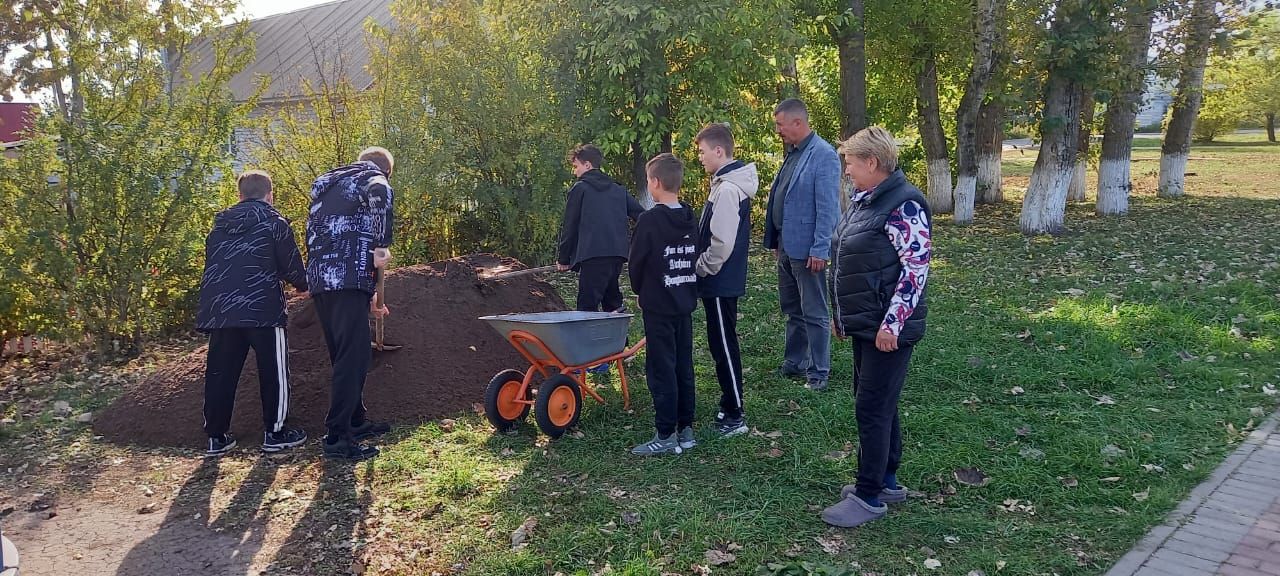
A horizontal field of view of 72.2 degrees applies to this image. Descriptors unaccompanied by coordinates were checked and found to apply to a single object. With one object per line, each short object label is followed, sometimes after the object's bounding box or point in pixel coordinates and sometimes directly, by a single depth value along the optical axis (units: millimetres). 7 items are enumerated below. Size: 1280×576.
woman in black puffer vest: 3633
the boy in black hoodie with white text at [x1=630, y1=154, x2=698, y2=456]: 4590
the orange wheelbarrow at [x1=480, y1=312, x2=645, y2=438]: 5043
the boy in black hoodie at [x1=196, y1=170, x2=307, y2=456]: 5039
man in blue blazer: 5691
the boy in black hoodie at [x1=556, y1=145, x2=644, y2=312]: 6305
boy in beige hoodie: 4863
